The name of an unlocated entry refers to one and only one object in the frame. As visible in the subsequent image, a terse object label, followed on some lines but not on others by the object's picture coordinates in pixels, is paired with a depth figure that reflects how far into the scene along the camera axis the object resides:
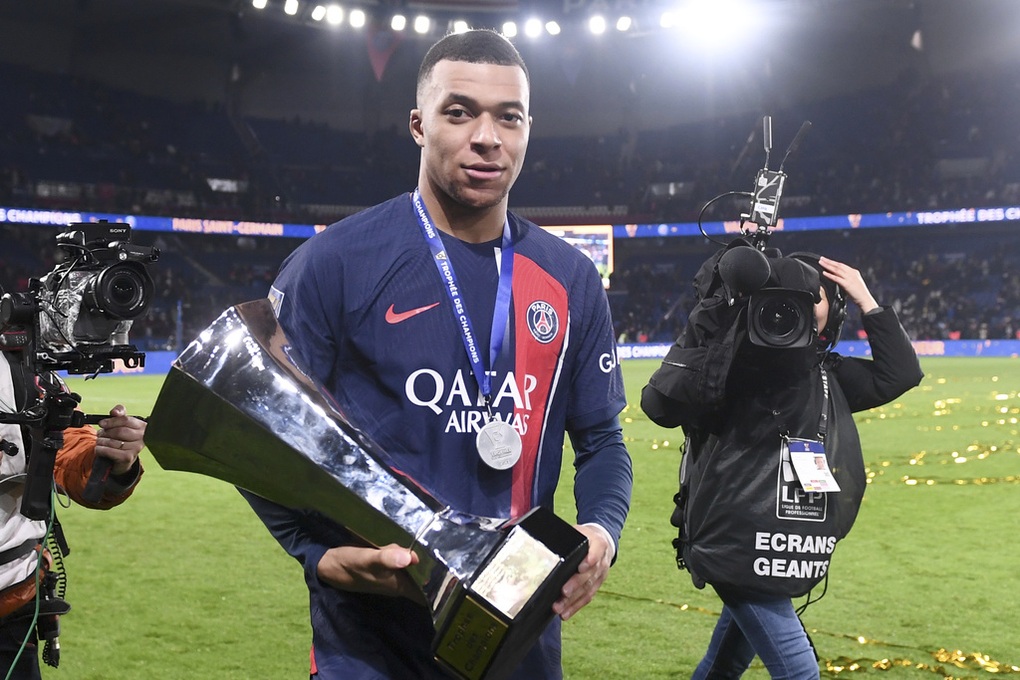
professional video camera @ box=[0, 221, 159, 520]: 2.34
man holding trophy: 1.71
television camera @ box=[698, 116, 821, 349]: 2.87
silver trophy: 1.21
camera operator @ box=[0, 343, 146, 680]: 2.53
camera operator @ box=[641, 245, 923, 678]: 2.95
